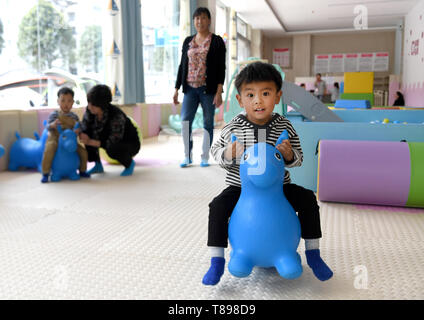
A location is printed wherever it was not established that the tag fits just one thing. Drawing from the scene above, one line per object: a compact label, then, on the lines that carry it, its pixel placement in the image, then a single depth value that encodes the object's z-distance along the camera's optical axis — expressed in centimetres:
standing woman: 273
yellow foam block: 559
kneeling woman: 255
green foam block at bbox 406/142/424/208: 175
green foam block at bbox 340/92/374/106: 545
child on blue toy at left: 239
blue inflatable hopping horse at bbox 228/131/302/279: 98
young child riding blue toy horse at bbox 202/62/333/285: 104
